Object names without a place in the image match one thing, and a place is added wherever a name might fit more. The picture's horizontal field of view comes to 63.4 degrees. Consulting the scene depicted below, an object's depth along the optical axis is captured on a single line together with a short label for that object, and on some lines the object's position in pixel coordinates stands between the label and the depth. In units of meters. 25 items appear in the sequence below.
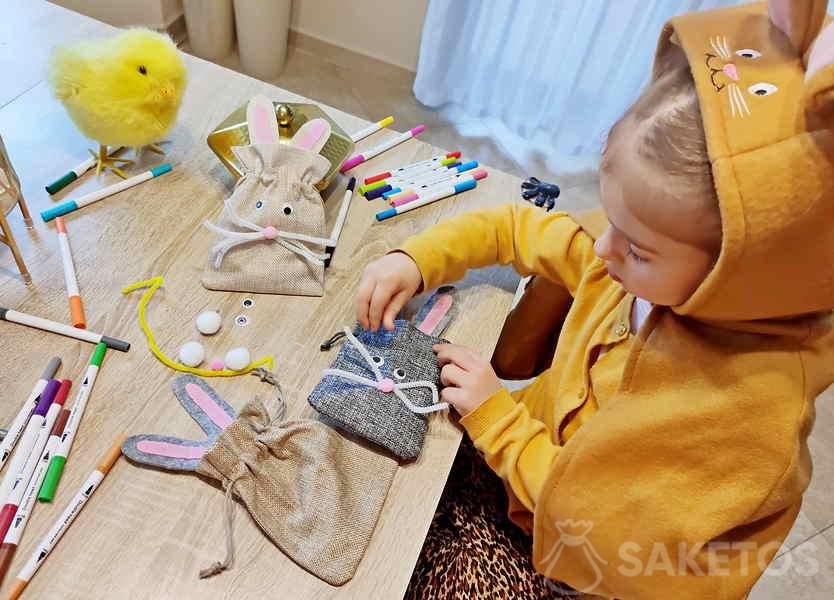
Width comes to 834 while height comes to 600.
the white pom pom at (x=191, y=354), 0.64
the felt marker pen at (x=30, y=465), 0.52
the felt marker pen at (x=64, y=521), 0.50
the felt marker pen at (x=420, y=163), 0.83
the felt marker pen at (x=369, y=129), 0.89
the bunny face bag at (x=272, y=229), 0.70
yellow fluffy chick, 0.73
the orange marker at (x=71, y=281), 0.64
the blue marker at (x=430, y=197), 0.80
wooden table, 0.53
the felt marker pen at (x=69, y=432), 0.54
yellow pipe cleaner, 0.64
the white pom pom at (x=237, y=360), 0.64
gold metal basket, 0.76
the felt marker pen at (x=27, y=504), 0.51
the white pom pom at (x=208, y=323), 0.66
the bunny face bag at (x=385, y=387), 0.60
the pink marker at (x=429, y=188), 0.82
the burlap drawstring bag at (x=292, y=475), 0.54
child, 0.43
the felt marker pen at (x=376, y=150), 0.85
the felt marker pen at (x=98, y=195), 0.72
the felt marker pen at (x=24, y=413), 0.55
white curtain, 1.58
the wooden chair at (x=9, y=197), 0.65
